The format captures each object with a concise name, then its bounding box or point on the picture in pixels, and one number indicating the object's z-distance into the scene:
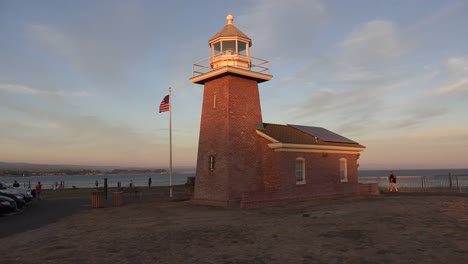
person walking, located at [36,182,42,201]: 30.56
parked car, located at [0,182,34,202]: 27.14
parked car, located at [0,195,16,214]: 20.36
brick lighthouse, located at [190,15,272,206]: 21.02
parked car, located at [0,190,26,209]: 23.31
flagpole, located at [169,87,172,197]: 26.75
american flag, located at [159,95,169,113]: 26.99
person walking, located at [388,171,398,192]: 29.22
